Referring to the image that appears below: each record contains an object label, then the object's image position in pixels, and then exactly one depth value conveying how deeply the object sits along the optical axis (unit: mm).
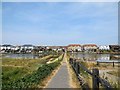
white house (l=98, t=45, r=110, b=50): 59251
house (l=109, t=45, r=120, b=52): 48972
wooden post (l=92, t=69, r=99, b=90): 2576
